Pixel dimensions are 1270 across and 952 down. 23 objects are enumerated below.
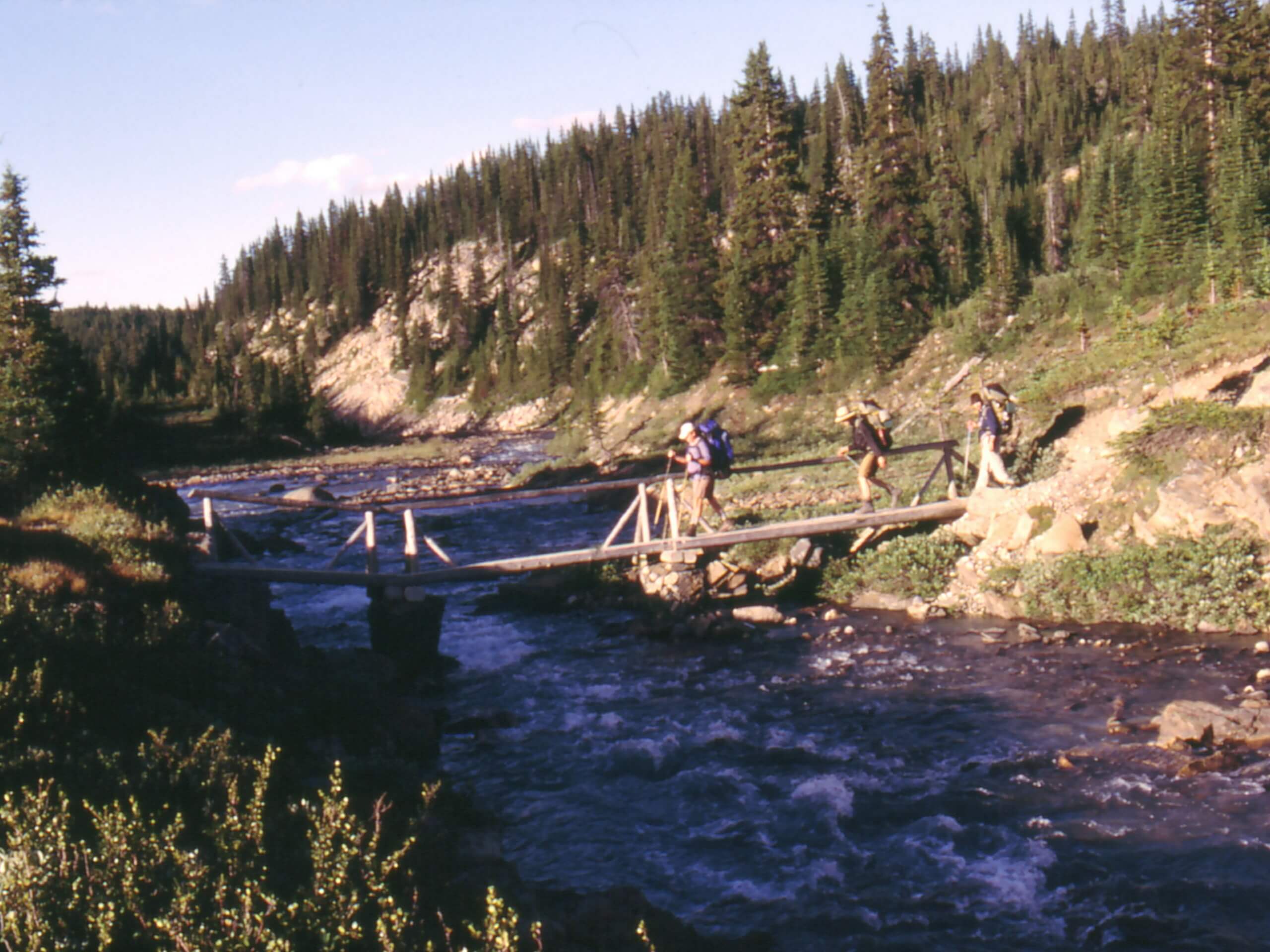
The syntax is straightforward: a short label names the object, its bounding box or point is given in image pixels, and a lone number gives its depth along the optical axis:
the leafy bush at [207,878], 5.39
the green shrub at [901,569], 17.23
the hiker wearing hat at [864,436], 15.79
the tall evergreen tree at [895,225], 39.44
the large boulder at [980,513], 17.20
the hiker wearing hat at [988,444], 17.03
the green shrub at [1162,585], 13.63
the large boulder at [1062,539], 15.64
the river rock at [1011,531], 16.44
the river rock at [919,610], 16.17
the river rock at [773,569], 18.69
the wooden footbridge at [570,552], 16.45
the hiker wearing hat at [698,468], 15.91
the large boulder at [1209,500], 14.04
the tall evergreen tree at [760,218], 44.88
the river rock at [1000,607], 15.61
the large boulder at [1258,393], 14.96
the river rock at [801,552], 18.73
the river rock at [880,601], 16.95
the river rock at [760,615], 17.19
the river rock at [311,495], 40.31
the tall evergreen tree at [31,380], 20.59
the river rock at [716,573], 18.69
